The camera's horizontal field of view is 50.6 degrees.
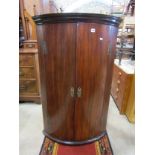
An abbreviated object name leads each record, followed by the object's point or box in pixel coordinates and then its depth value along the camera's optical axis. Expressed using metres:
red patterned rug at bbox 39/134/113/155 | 1.61
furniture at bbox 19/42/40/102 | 2.61
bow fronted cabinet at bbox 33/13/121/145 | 1.28
